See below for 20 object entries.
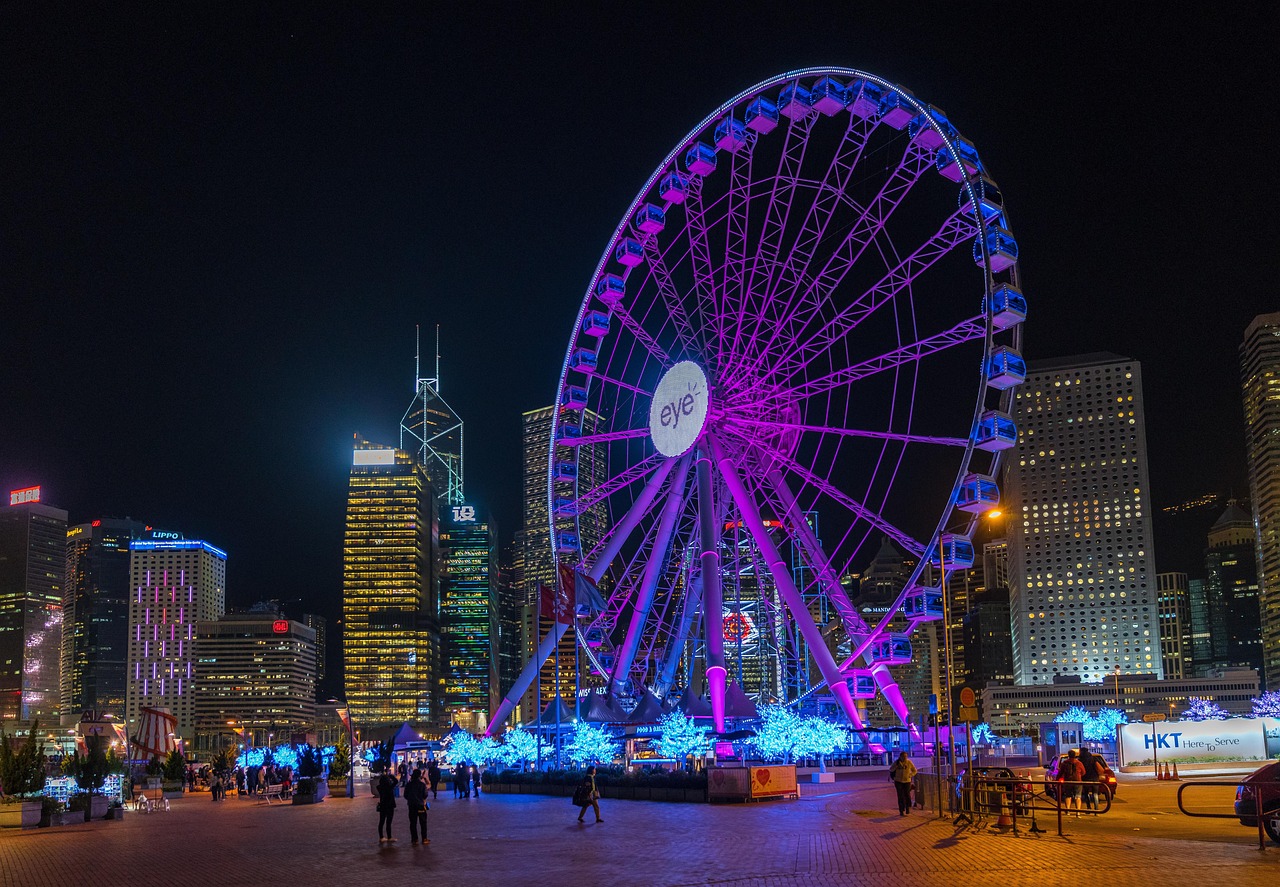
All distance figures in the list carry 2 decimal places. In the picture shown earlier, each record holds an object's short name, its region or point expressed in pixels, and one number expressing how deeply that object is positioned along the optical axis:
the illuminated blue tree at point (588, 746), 48.88
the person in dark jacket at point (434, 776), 44.28
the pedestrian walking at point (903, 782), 27.08
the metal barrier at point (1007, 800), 22.62
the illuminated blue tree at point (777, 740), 46.03
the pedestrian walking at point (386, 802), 23.94
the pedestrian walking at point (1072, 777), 25.89
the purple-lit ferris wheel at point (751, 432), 40.00
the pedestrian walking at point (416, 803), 23.69
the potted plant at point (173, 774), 57.95
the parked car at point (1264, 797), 19.06
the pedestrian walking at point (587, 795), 27.27
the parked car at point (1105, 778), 25.32
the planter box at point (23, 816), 31.56
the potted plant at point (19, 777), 32.45
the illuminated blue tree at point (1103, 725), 74.99
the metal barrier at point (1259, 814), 18.17
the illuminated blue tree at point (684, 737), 47.41
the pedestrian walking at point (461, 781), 43.78
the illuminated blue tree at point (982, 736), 76.69
